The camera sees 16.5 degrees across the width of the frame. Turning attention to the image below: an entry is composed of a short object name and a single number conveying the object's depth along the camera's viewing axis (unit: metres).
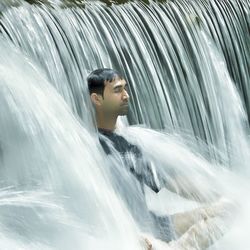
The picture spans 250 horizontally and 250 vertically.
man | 4.75
